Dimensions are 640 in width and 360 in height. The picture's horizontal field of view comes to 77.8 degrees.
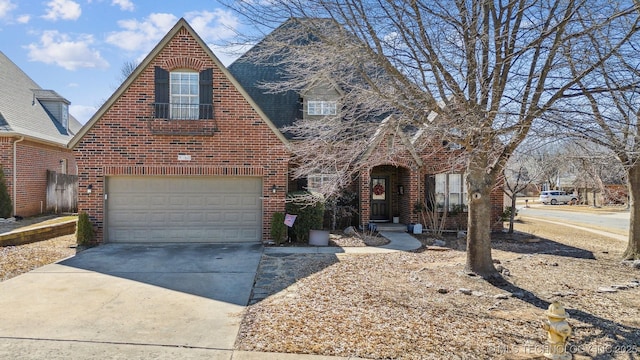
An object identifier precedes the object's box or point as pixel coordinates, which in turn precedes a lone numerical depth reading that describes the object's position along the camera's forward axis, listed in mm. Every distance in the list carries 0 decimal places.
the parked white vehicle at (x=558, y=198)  42312
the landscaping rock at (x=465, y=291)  6681
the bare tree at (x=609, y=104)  5914
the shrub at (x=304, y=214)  11688
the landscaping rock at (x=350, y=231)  13203
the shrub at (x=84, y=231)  10742
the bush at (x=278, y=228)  11312
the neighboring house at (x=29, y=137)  15086
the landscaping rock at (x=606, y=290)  7090
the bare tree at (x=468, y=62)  6086
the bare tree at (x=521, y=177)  13387
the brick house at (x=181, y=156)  11133
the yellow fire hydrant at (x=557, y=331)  4156
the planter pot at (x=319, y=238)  11453
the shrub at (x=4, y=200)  14570
